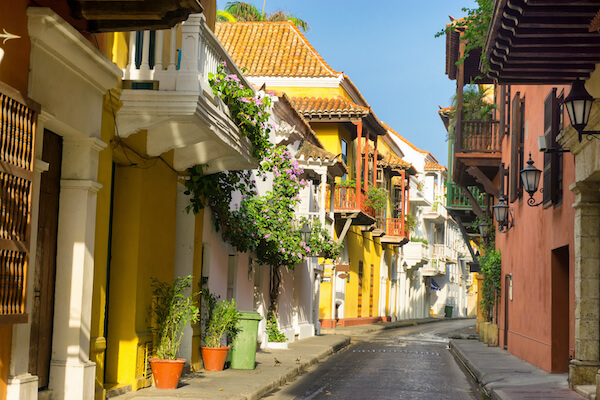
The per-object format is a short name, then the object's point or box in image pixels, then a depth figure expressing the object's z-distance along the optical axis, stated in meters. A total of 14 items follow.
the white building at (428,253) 52.59
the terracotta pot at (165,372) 11.12
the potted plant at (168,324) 11.15
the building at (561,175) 9.79
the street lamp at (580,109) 10.81
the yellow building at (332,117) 32.62
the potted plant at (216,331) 13.88
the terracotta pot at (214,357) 13.87
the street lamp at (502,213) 20.09
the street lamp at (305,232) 20.69
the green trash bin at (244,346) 14.59
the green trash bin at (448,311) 66.44
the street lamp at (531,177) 14.31
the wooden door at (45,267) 8.12
